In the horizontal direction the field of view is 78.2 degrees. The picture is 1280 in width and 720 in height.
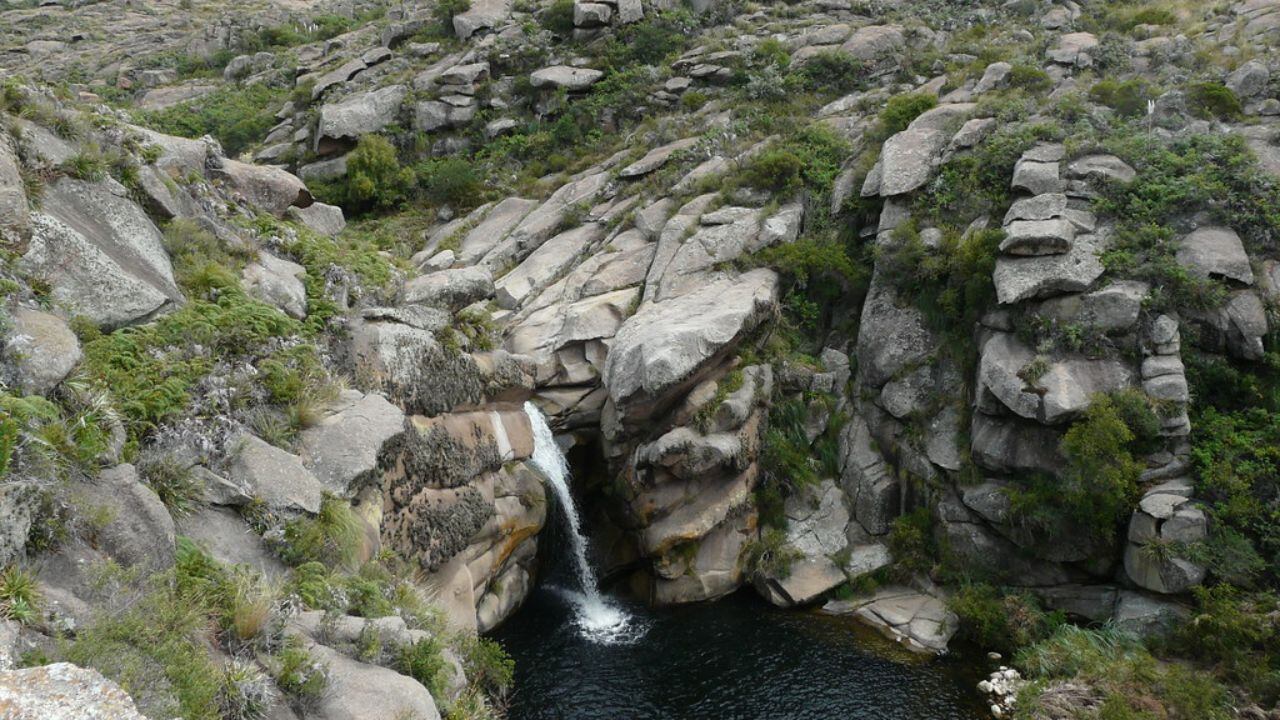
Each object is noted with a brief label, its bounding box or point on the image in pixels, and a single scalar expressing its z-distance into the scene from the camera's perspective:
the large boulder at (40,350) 9.02
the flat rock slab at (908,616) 17.34
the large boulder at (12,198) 10.93
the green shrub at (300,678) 7.99
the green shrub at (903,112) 25.72
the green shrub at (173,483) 9.91
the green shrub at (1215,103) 22.09
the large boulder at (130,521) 8.23
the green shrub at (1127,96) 23.20
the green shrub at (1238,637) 13.56
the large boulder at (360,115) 33.03
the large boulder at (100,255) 11.23
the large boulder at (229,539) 9.86
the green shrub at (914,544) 19.17
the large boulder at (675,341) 19.06
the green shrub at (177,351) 10.67
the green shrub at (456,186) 31.98
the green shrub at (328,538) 10.67
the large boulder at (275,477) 10.96
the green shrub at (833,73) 31.98
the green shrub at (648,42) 36.22
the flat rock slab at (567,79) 35.06
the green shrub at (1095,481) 16.20
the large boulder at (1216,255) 17.61
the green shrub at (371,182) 31.81
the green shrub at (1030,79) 25.89
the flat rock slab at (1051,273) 18.27
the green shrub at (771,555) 19.41
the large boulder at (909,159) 22.75
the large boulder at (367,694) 8.11
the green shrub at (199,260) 13.37
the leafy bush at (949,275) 19.81
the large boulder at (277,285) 14.50
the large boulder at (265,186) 17.64
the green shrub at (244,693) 7.30
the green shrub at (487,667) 13.74
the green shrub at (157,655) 6.38
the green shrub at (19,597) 6.42
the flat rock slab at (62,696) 4.81
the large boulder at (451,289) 18.22
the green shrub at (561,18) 38.19
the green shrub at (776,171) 25.38
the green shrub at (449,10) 40.59
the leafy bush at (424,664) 9.58
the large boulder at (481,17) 39.50
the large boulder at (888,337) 21.17
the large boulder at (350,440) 12.23
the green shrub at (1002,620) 16.78
